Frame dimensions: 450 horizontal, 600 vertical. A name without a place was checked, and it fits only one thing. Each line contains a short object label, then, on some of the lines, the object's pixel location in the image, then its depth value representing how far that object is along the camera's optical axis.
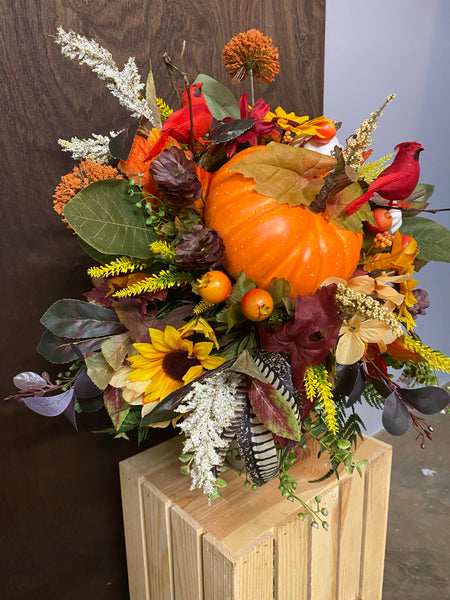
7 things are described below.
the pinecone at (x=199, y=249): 0.58
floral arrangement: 0.58
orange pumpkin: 0.59
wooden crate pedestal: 0.70
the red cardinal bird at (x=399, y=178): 0.60
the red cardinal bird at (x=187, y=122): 0.65
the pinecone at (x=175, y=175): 0.57
